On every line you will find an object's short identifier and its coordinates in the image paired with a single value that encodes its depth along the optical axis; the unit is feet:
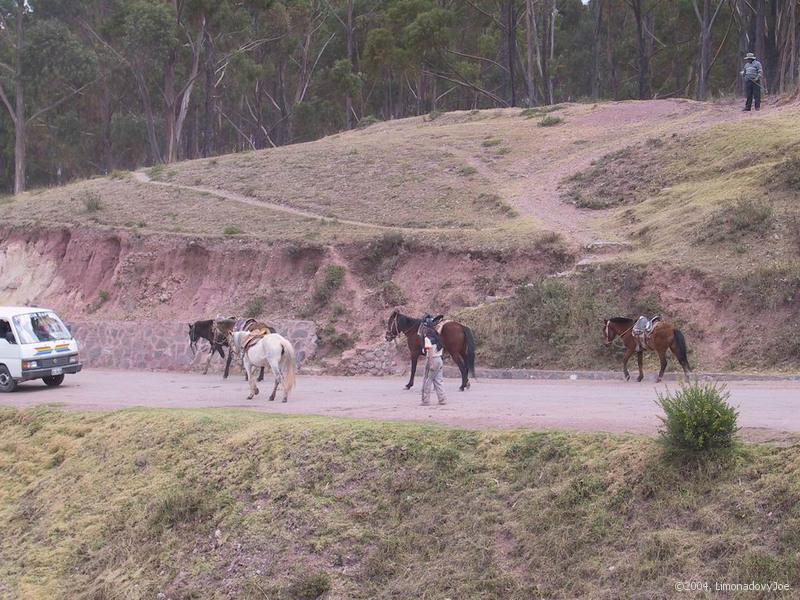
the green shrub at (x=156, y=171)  160.33
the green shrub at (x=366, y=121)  197.59
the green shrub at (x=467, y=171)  133.55
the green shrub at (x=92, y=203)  133.28
